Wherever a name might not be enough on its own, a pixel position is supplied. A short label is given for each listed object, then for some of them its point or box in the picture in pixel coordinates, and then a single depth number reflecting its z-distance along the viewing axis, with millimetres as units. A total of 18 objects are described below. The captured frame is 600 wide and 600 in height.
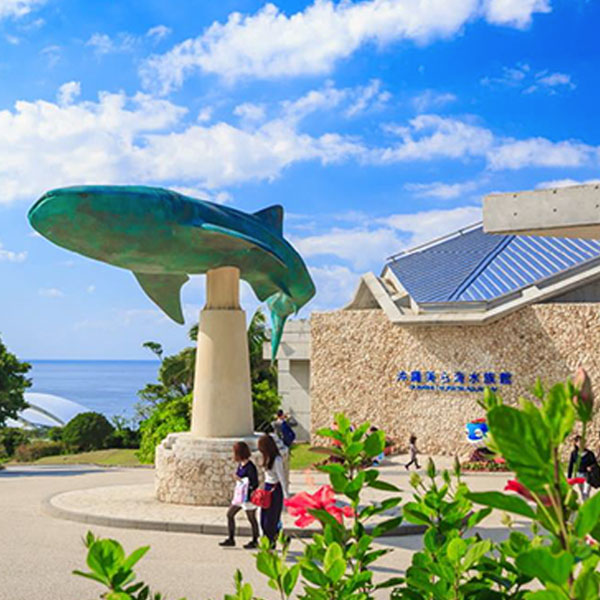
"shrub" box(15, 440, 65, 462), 27938
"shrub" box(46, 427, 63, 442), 32031
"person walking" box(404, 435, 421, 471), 19297
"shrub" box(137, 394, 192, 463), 20036
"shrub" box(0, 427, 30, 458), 29156
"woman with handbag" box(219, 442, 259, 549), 9727
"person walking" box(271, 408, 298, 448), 16578
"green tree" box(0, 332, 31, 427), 22531
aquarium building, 21172
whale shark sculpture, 11156
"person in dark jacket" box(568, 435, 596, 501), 11005
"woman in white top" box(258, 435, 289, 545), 9328
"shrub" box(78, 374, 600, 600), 1395
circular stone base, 12273
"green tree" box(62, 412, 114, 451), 28984
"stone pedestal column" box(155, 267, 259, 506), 12469
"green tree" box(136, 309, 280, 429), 28781
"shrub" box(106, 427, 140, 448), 29578
